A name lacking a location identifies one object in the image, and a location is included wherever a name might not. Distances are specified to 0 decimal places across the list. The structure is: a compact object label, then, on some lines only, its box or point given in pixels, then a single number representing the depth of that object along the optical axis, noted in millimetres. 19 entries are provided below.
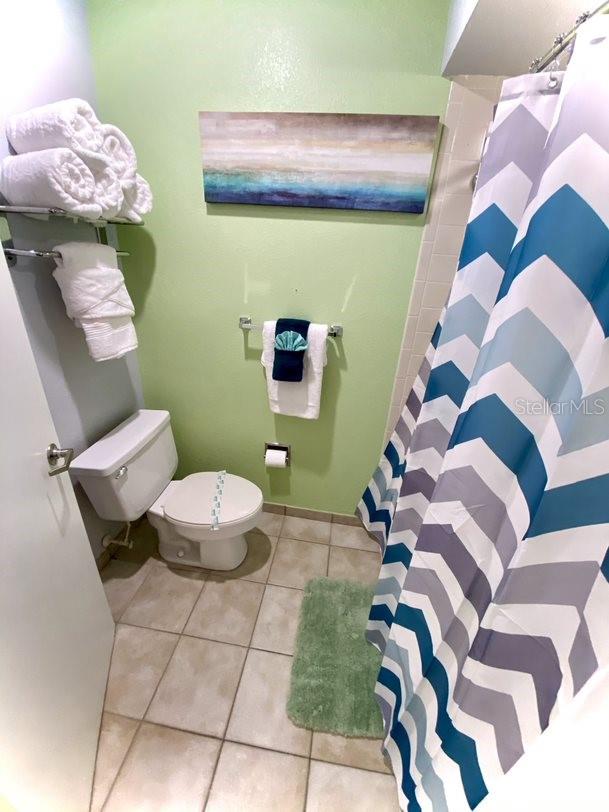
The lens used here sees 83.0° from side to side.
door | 731
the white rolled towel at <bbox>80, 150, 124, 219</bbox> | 1081
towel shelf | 990
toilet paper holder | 1859
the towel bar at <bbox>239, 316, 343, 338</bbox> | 1547
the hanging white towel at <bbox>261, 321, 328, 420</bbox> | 1531
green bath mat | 1166
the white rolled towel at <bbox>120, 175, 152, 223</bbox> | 1250
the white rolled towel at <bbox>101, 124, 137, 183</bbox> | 1112
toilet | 1377
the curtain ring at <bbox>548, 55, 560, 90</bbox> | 614
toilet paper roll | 1806
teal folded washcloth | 1509
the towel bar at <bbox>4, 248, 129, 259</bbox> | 1026
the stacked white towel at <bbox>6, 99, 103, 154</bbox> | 958
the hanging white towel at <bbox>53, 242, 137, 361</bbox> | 1152
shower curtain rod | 577
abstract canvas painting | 1255
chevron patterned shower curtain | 537
